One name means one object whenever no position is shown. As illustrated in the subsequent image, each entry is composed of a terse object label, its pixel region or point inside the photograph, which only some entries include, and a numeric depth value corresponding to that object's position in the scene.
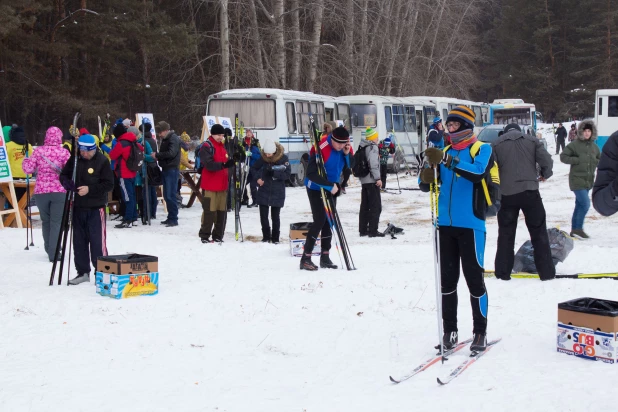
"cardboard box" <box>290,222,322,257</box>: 10.57
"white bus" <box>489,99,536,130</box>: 37.12
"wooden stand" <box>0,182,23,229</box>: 13.58
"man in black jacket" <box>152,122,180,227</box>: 14.25
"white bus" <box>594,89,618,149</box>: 31.23
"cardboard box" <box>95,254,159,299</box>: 7.79
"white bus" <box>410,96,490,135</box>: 35.72
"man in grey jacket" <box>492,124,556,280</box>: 8.38
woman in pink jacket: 9.73
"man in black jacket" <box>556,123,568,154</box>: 38.34
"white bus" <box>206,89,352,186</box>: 22.92
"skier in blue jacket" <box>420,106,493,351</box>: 5.73
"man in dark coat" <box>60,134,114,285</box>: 8.63
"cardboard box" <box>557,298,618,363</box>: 5.41
